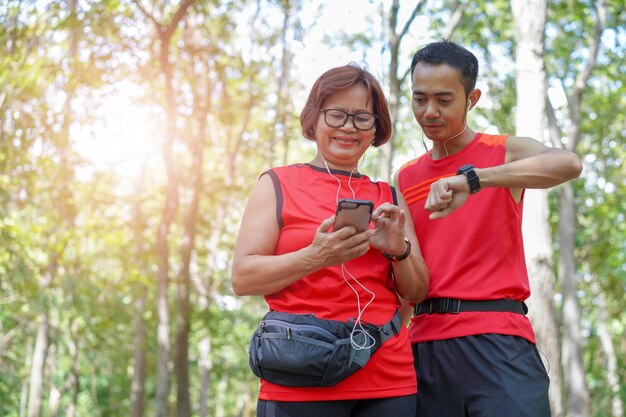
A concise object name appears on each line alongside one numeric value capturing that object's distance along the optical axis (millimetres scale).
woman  2773
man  3021
